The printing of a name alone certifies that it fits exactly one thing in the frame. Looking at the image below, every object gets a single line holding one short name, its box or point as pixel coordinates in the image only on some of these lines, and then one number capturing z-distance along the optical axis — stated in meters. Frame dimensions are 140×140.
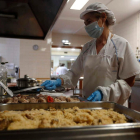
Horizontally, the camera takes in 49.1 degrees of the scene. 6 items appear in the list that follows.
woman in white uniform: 1.64
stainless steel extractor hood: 1.54
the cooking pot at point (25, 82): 2.06
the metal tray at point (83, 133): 0.47
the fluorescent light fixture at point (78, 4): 4.17
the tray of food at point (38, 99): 1.23
